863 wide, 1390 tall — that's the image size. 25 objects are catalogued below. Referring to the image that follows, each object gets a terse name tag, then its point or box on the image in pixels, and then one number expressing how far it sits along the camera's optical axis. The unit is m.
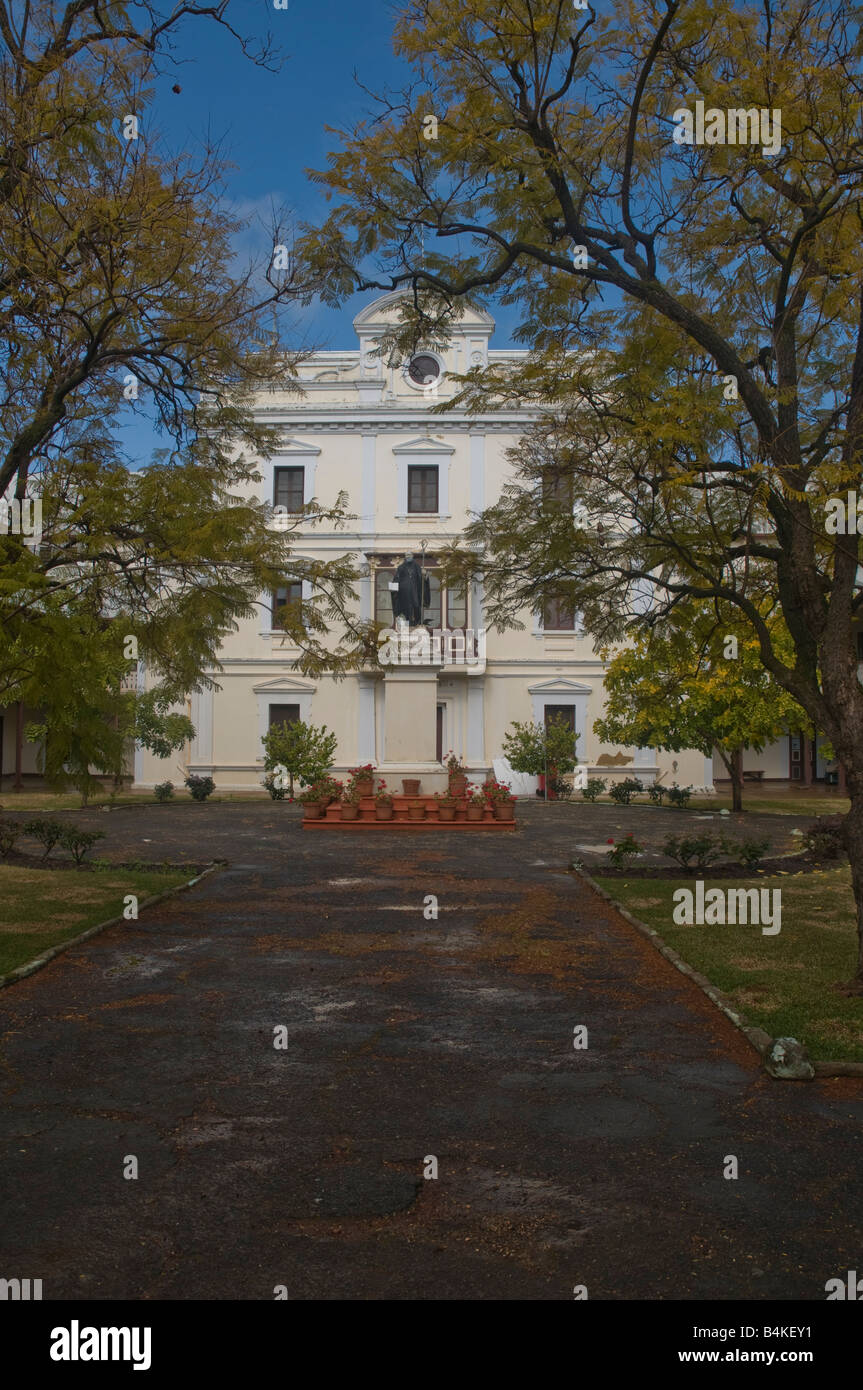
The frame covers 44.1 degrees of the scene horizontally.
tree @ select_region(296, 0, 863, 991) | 7.64
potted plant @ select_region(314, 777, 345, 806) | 21.31
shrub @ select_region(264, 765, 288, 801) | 28.60
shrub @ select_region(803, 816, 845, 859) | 15.48
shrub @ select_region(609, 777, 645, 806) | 28.08
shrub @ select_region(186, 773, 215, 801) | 27.94
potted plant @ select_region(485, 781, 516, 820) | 21.25
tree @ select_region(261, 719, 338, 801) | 27.08
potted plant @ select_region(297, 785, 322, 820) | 21.09
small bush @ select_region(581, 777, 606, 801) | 28.64
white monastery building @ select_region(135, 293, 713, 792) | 32.28
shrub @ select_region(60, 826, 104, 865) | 14.59
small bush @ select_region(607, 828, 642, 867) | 14.06
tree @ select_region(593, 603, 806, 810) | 22.73
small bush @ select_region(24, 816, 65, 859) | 14.88
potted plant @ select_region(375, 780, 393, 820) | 21.15
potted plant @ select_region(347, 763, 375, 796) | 22.08
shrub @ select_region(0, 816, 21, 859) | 14.97
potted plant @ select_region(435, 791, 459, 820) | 21.30
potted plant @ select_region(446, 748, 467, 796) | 21.94
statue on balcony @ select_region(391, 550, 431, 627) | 24.27
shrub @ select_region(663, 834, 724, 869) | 13.61
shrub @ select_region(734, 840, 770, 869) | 14.16
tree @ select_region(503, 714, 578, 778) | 28.75
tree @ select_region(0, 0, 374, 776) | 8.16
